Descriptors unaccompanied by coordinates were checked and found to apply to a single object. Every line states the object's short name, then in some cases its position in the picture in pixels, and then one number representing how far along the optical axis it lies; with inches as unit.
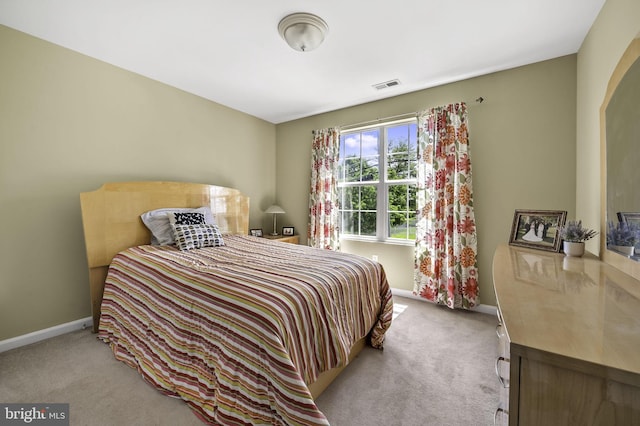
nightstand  159.0
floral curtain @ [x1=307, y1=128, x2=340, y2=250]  153.6
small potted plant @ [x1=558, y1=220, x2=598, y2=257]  64.3
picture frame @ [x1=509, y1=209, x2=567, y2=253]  71.9
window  136.3
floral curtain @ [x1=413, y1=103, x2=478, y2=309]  113.5
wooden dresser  21.6
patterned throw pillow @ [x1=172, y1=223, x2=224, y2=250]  101.0
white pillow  107.2
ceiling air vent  119.6
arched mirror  47.0
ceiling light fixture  78.4
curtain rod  125.1
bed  49.4
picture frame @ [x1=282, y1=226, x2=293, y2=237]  170.1
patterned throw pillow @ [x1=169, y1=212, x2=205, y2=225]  108.7
